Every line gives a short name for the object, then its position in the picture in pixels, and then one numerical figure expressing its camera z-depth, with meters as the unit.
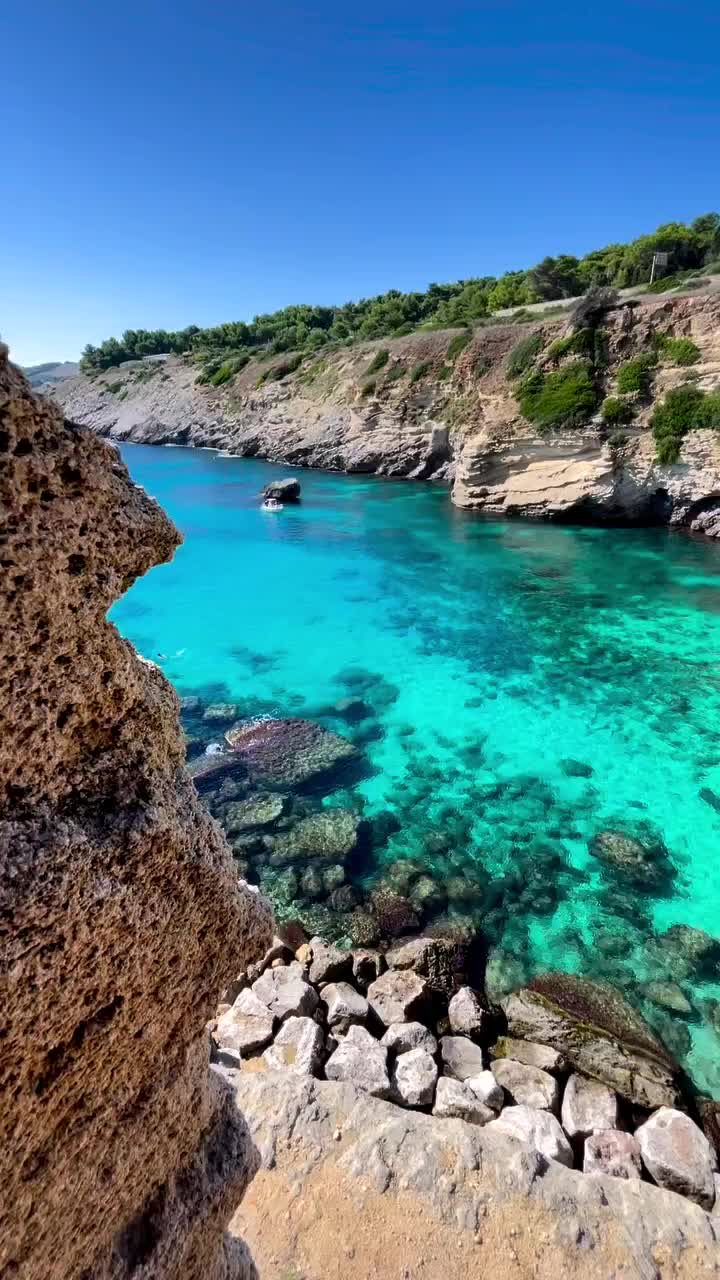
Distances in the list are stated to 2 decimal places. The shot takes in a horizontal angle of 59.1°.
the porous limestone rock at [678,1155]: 6.27
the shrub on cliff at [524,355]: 42.88
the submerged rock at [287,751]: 14.41
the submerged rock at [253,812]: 12.84
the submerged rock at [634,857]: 11.23
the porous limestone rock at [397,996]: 8.50
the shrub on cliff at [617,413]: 34.03
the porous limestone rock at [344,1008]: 8.26
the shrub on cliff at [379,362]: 58.94
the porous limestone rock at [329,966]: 9.20
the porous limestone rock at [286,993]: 8.37
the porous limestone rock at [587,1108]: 6.98
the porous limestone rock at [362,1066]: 7.15
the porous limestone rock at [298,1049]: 7.45
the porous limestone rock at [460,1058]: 7.75
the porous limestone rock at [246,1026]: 7.89
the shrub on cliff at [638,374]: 34.84
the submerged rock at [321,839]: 11.96
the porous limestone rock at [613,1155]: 6.45
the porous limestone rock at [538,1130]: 6.54
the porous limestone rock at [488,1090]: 7.15
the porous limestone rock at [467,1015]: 8.36
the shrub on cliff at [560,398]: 35.25
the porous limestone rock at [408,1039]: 7.95
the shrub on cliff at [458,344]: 52.88
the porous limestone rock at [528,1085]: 7.30
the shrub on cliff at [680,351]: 34.41
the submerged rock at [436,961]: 9.11
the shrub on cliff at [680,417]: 31.08
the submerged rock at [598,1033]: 7.63
